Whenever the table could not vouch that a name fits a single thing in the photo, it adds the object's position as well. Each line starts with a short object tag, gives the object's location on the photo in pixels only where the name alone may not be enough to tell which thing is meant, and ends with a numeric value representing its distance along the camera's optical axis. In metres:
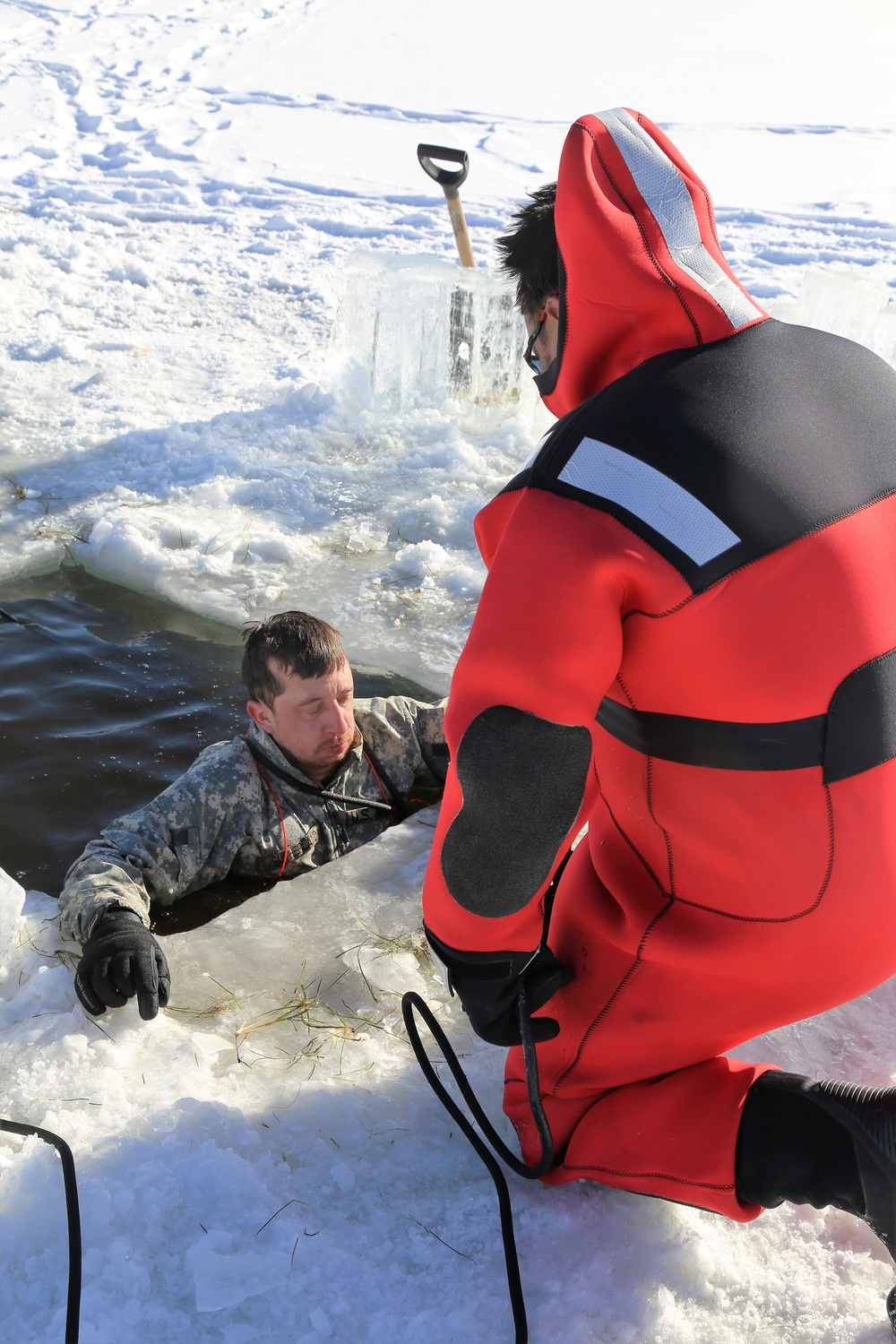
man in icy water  2.62
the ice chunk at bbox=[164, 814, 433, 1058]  2.10
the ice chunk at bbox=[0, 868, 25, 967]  2.16
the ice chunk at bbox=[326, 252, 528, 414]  5.34
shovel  5.39
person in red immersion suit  1.21
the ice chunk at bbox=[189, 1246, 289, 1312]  1.45
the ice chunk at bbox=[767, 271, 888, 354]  5.39
